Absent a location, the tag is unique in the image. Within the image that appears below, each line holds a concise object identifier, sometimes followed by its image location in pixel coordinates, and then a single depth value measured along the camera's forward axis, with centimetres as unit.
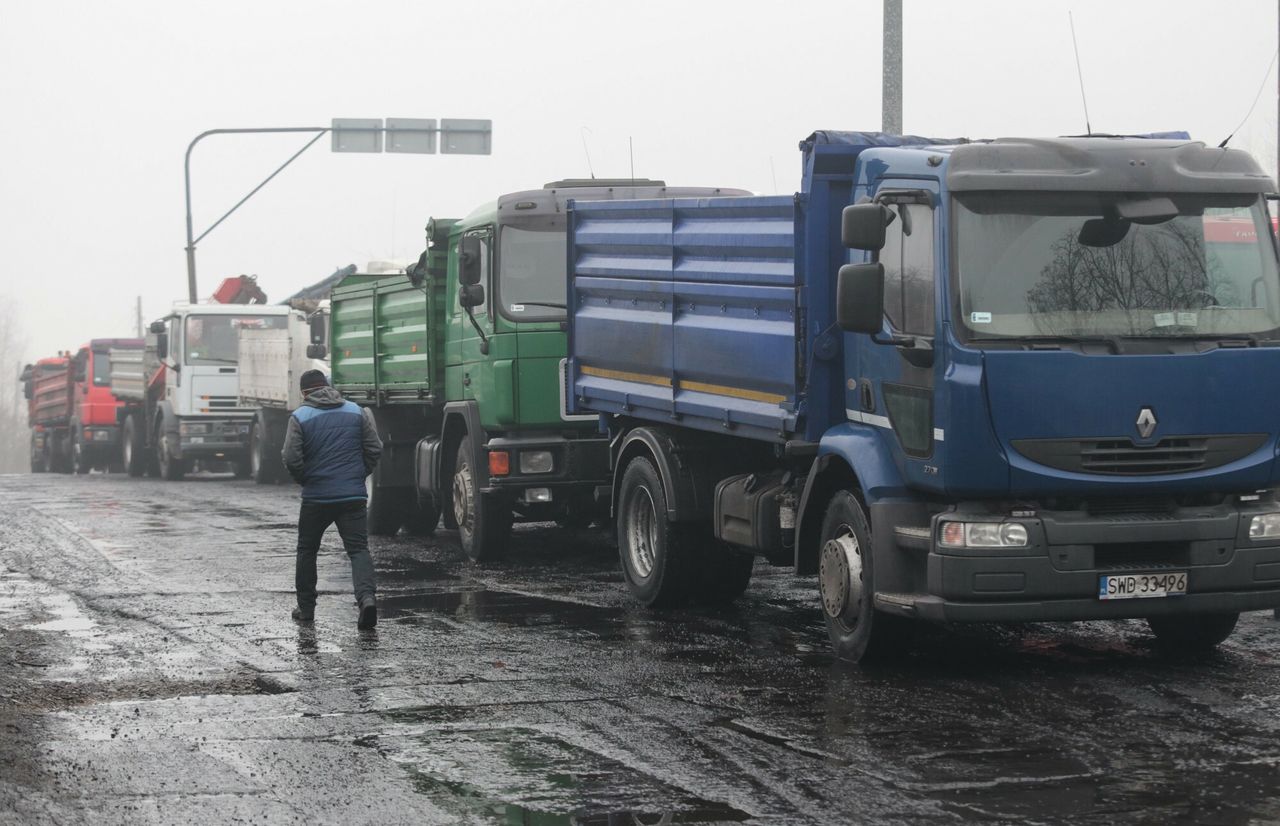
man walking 1198
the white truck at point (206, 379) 3266
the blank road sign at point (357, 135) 3559
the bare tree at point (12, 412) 13562
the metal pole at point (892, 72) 1759
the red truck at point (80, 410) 4172
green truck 1502
